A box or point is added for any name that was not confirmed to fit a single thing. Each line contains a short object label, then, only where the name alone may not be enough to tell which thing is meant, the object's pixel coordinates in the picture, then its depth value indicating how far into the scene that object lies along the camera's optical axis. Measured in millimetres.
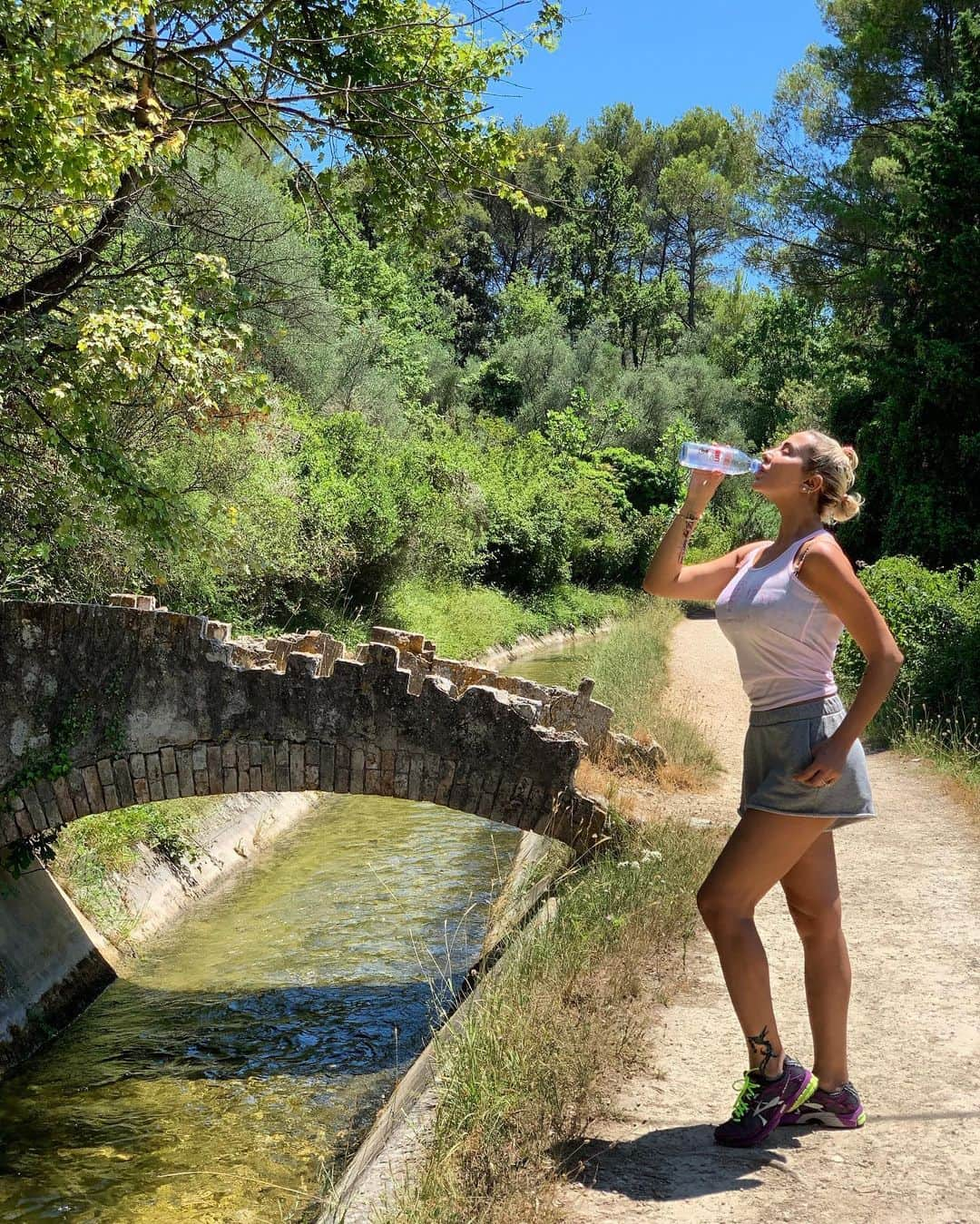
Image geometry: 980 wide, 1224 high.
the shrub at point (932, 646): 12562
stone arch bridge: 7406
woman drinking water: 3801
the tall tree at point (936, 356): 16578
